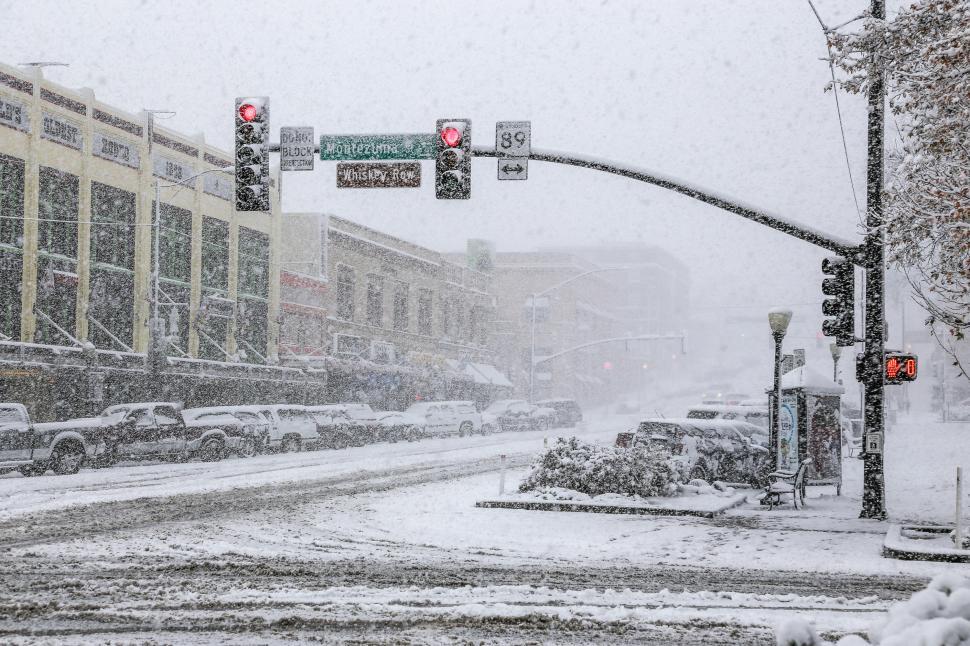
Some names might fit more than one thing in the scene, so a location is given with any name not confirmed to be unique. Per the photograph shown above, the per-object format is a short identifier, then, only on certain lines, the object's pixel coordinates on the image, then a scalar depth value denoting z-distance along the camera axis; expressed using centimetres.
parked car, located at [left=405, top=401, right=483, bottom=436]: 4516
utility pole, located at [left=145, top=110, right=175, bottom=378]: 3522
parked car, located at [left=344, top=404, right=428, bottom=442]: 4038
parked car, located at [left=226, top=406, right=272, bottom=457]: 3213
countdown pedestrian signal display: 1586
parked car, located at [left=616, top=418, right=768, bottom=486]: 2147
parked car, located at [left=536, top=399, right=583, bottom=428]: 5897
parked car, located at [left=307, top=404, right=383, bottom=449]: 3684
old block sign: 1498
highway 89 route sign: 1501
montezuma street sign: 1514
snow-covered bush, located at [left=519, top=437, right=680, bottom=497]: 1811
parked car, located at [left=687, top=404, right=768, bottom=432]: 3194
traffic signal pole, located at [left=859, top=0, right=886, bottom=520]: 1581
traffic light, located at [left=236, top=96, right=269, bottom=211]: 1406
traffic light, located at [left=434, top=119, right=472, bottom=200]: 1470
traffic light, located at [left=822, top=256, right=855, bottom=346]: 1614
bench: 1792
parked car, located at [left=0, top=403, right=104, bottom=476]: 2280
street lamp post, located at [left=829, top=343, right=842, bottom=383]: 3401
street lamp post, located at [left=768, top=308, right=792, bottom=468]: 1942
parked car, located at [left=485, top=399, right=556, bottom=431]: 5453
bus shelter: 2117
